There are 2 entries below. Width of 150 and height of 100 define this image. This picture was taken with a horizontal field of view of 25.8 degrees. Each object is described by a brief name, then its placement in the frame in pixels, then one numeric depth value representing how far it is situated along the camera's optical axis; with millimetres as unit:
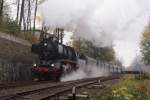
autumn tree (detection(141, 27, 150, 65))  52875
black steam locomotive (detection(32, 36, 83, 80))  26453
